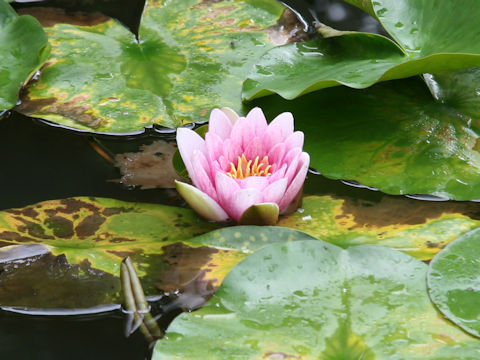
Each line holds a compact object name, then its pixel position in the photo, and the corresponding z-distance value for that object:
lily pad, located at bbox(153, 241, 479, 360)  2.39
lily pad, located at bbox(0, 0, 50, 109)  2.63
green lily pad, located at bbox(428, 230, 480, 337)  2.41
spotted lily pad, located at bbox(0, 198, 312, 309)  2.45
